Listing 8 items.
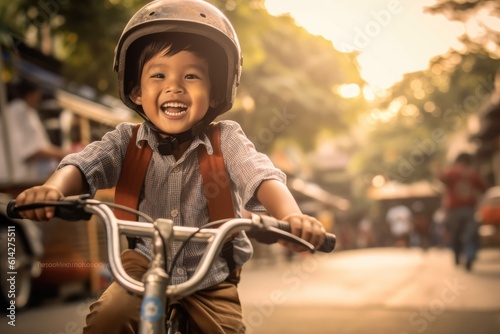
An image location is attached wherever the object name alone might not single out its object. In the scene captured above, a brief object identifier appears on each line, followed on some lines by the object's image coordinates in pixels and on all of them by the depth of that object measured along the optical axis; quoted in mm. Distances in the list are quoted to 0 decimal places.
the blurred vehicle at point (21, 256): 5168
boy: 1892
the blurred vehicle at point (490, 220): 13219
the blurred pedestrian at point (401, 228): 18094
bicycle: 1366
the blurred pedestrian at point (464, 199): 8352
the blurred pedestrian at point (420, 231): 14469
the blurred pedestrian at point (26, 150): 4918
